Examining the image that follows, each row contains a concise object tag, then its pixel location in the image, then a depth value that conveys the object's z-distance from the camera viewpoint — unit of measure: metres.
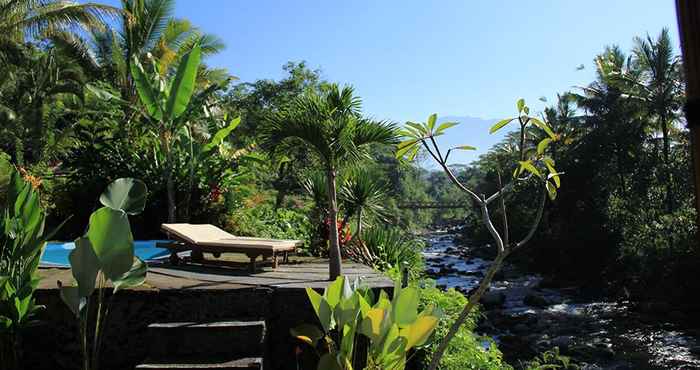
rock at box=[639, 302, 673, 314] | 16.25
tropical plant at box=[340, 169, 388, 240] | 7.19
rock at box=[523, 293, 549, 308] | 18.30
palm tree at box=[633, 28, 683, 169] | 23.75
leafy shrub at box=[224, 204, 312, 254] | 9.24
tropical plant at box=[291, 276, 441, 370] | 3.01
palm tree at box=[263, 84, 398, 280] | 4.78
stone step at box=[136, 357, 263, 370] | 3.41
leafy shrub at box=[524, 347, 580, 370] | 4.75
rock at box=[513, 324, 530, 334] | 14.98
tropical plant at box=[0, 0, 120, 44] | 14.79
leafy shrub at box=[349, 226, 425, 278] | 6.95
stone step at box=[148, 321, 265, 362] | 3.69
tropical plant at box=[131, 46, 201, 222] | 8.32
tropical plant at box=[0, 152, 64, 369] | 3.42
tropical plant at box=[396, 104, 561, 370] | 2.83
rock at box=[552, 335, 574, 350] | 13.20
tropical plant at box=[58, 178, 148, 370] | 3.09
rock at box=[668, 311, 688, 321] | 15.52
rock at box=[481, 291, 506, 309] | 18.14
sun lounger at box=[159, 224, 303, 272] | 4.99
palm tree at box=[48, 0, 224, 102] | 16.55
